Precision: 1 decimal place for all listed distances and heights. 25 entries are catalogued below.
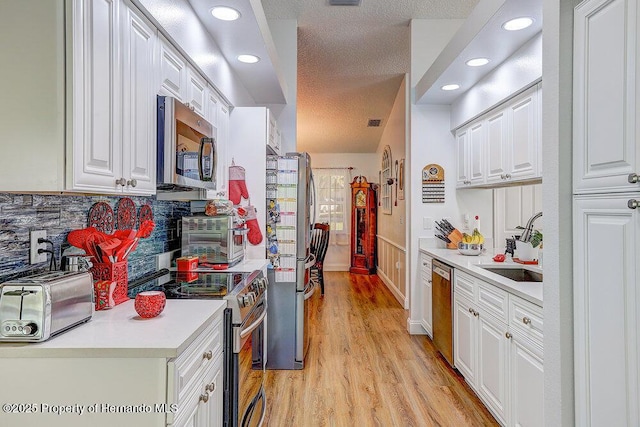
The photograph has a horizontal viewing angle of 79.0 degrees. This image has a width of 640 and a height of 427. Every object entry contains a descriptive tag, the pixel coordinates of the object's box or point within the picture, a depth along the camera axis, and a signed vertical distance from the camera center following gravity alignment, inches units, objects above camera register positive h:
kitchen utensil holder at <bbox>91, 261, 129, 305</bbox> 59.7 -9.6
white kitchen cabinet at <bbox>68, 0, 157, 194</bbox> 46.1 +15.7
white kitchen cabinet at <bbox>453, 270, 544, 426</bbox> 72.9 -30.5
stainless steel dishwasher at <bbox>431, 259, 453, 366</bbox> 121.8 -31.8
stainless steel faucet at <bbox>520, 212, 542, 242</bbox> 111.7 -5.2
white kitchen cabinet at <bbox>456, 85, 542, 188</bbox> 101.5 +21.4
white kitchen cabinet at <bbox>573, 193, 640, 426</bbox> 41.4 -11.1
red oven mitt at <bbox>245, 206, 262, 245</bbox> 116.4 -4.0
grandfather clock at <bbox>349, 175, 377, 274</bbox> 300.4 -7.9
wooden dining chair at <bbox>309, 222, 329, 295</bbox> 247.8 -19.1
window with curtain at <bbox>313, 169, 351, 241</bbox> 318.7 +14.7
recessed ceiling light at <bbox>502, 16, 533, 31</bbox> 89.9 +45.1
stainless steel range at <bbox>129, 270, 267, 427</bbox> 67.7 -18.8
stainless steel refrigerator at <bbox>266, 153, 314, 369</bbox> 121.5 -13.6
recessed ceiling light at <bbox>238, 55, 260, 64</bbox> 112.5 +45.6
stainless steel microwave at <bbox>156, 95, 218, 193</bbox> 67.8 +12.2
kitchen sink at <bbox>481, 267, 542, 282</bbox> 107.0 -16.6
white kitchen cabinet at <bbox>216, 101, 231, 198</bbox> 106.1 +18.8
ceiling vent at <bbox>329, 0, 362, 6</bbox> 136.8 +75.0
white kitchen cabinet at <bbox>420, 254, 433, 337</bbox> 145.9 -30.7
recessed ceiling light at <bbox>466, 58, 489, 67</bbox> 113.7 +45.3
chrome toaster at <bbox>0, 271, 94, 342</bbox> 42.8 -10.6
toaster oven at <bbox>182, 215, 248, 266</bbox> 96.3 -6.0
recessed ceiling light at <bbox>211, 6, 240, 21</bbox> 85.4 +45.2
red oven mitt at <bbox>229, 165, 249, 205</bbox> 115.6 +8.8
